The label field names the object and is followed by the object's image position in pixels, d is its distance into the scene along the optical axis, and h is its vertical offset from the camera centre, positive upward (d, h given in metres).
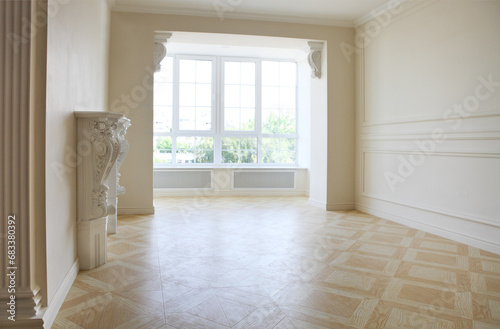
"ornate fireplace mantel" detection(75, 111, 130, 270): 2.64 +0.00
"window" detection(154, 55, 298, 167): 7.43 +1.23
